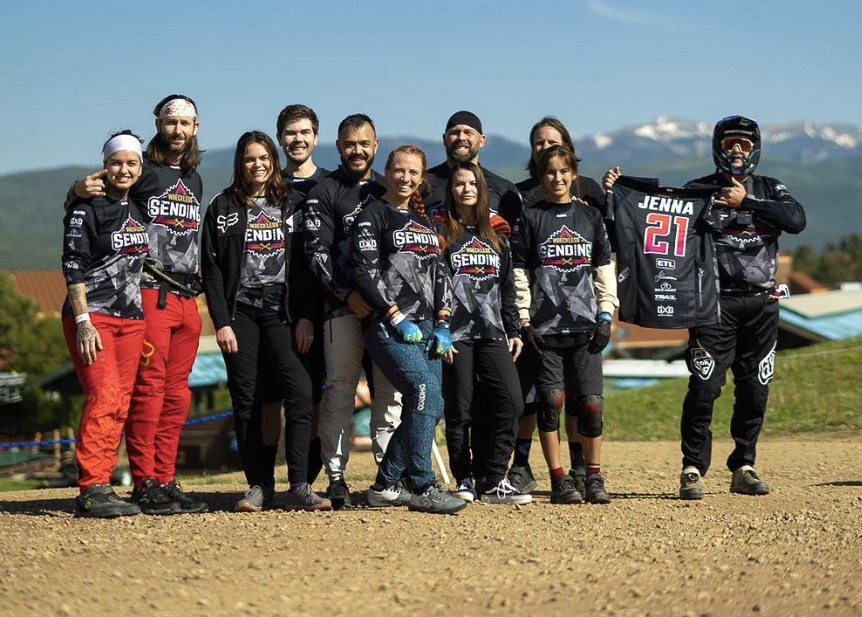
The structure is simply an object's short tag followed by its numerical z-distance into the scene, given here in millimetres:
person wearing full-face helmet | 8492
